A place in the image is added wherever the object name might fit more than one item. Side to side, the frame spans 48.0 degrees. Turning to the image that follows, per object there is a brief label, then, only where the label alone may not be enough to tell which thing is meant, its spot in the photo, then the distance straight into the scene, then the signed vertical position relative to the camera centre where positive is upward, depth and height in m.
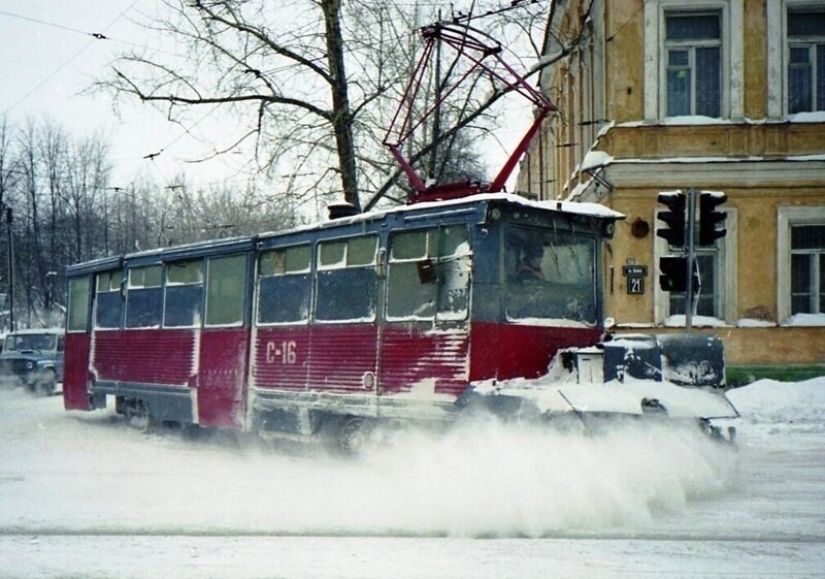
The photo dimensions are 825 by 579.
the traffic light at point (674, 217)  12.63 +1.93
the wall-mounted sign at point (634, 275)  18.75 +1.67
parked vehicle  27.05 -0.46
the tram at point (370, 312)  9.70 +0.48
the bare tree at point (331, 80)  20.03 +5.95
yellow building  19.12 +4.19
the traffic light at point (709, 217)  12.73 +1.95
